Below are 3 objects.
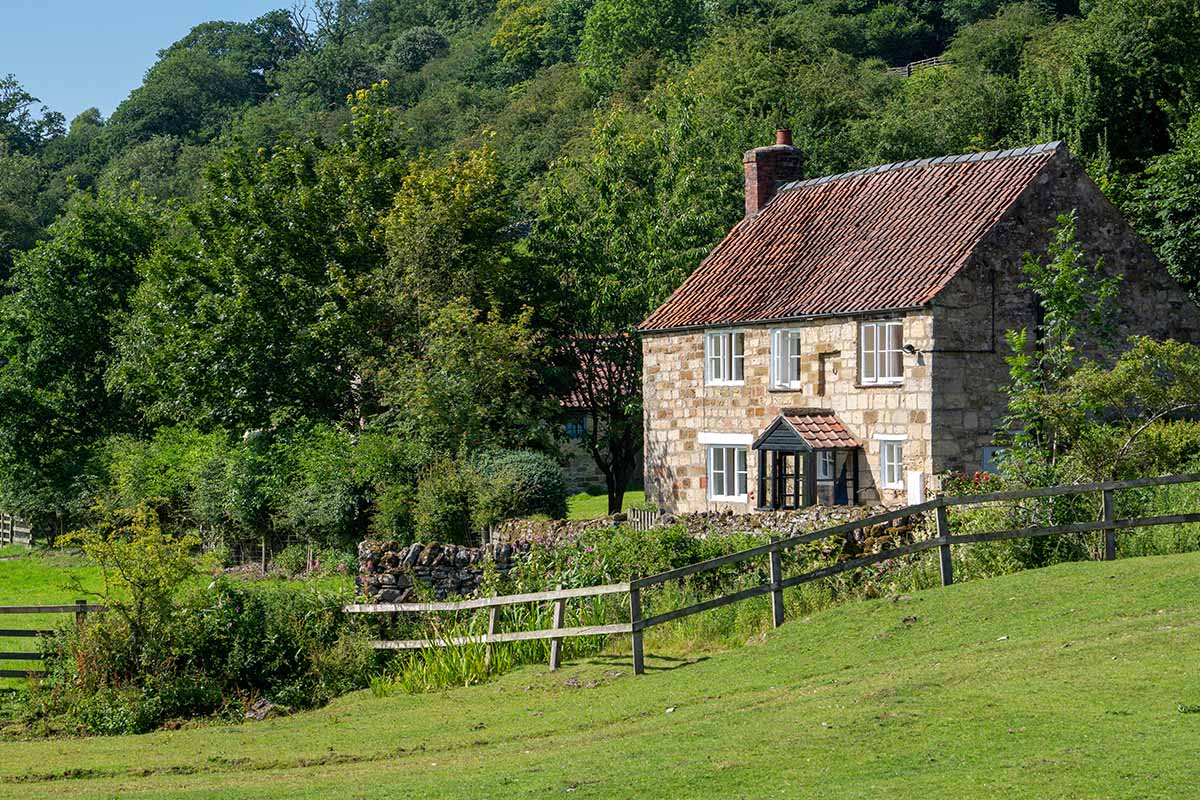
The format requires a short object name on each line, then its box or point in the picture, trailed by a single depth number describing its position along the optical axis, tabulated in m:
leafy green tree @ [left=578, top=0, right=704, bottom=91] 108.75
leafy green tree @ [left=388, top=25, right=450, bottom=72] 176.50
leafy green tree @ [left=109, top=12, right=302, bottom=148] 153.25
